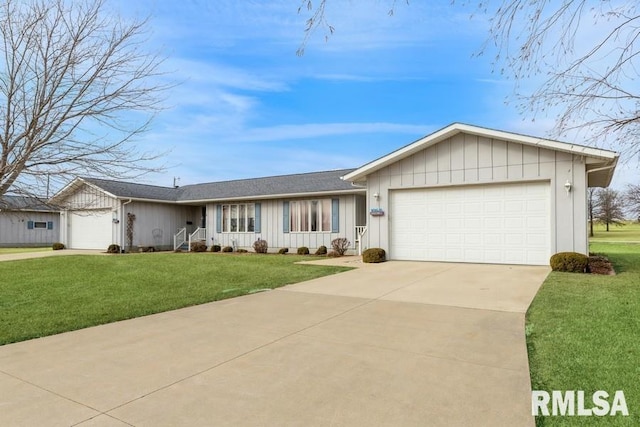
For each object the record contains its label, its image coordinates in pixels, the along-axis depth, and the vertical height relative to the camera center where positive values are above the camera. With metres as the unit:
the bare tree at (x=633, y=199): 31.80 +1.65
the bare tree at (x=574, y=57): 3.74 +1.72
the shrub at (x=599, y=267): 9.93 -1.29
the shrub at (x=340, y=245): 16.67 -1.00
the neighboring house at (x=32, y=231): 27.14 -0.47
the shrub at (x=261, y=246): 19.34 -1.18
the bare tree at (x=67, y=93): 4.71 +1.67
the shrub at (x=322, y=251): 17.28 -1.30
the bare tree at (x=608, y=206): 45.18 +1.42
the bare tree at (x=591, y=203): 43.34 +1.79
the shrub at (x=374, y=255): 12.94 -1.13
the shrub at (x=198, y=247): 20.92 -1.29
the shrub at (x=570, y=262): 9.88 -1.10
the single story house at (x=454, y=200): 10.62 +0.64
